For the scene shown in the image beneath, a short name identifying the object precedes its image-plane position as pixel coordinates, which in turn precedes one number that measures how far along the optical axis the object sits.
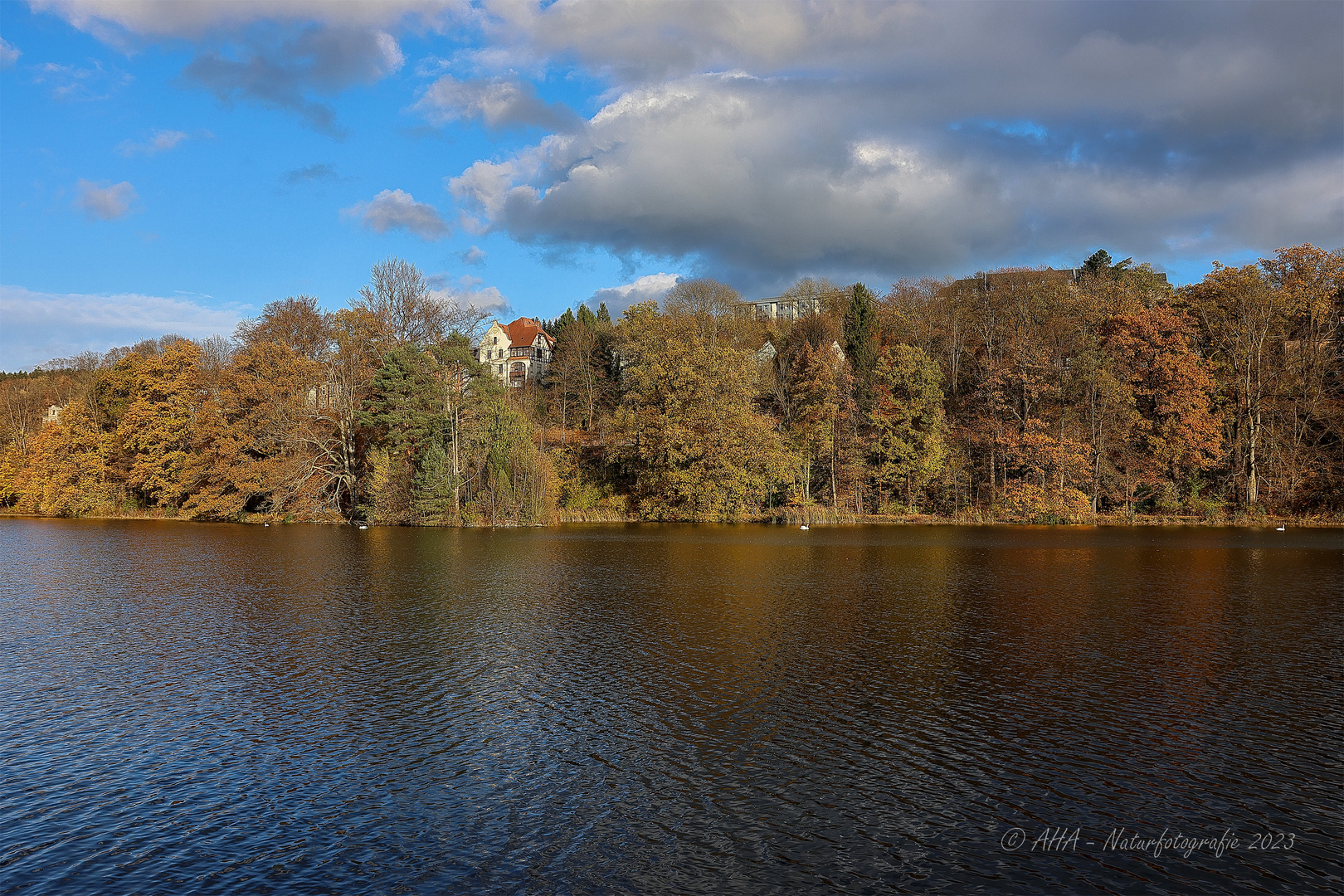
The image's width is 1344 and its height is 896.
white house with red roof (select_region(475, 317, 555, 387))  127.94
